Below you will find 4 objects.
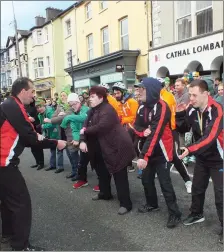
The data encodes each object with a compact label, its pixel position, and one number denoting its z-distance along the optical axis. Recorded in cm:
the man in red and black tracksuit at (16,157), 316
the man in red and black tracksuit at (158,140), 379
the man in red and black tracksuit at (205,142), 337
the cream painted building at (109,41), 1658
